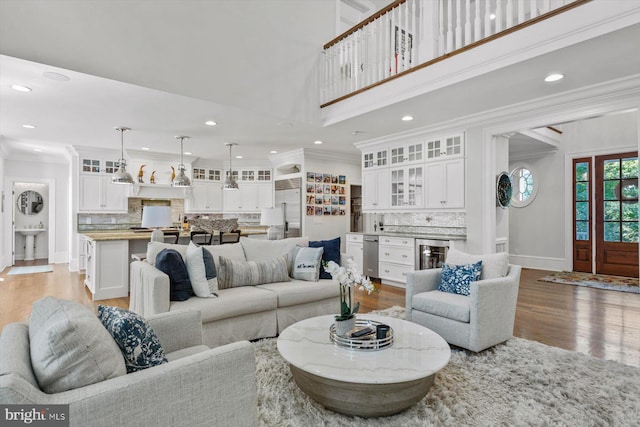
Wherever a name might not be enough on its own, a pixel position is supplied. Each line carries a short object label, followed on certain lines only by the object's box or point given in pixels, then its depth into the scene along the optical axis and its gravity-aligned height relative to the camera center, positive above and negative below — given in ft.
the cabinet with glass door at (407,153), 18.88 +3.52
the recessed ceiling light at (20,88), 12.76 +4.66
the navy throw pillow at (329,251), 12.83 -1.35
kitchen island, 16.29 -2.35
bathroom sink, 29.16 -1.50
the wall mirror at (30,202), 29.40 +0.96
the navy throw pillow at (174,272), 9.62 -1.62
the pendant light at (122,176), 18.79 +2.06
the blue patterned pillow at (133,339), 4.38 -1.64
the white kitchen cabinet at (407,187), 18.73 +1.61
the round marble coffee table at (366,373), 5.91 -2.69
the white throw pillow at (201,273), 9.96 -1.70
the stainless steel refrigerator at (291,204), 25.36 +0.83
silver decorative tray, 6.91 -2.56
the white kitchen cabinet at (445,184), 16.89 +1.58
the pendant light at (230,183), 23.00 +2.09
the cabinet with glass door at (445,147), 16.97 +3.51
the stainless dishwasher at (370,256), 20.12 -2.38
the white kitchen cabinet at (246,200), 29.37 +1.24
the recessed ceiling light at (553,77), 11.52 +4.69
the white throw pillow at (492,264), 10.40 -1.47
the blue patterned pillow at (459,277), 10.41 -1.88
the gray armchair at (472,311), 9.07 -2.64
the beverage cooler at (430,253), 16.92 -1.84
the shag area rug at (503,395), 6.31 -3.70
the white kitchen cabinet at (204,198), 28.09 +1.34
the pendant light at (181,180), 21.04 +2.06
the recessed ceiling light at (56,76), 11.60 +4.69
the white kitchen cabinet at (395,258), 18.10 -2.30
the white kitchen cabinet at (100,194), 24.09 +1.38
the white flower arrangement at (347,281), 7.49 -1.42
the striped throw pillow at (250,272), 11.18 -1.93
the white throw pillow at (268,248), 12.74 -1.27
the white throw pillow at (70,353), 3.62 -1.51
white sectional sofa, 9.40 -2.52
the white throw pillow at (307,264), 12.37 -1.79
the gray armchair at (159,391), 3.42 -2.00
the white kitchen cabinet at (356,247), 20.94 -1.94
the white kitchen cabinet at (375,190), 20.66 +1.58
